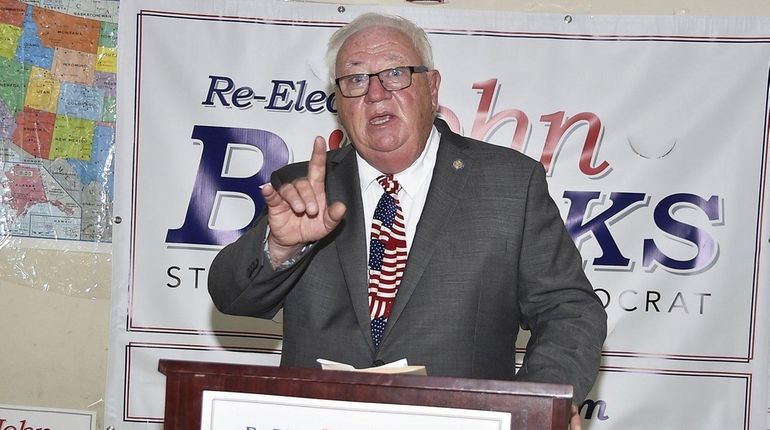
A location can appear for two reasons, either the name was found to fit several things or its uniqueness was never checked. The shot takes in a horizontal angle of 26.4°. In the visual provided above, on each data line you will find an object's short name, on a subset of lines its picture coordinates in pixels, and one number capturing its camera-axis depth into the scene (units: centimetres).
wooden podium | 182
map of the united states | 321
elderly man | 228
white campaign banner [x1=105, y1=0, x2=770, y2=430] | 311
